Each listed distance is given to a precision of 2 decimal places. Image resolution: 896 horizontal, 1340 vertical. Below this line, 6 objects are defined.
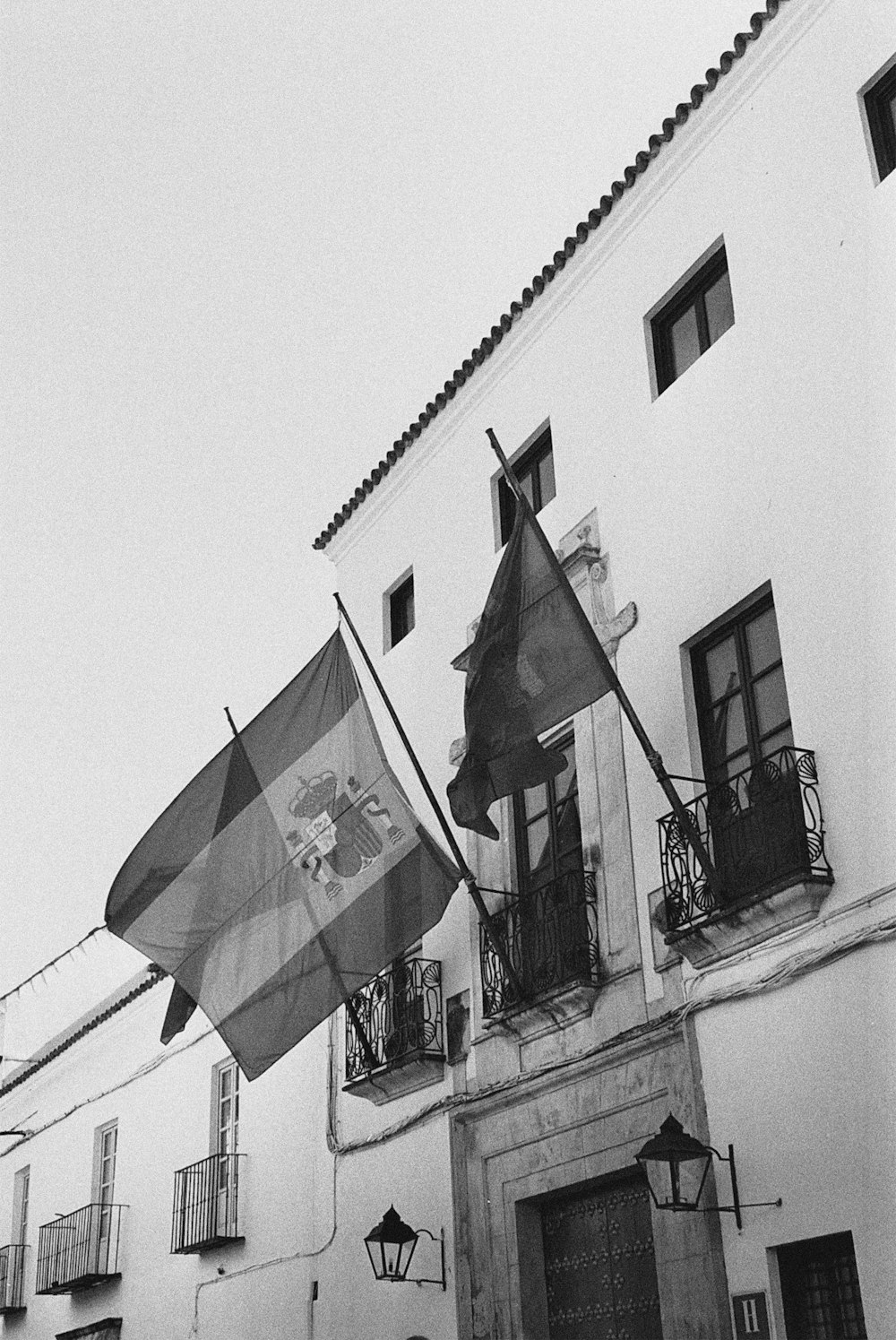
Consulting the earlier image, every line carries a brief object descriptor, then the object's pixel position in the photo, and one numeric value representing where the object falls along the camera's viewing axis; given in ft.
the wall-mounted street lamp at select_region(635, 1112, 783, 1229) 24.76
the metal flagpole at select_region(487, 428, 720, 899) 26.45
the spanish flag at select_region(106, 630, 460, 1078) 31.04
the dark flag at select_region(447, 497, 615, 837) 28.48
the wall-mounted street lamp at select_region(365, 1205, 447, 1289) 32.76
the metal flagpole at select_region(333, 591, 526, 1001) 31.22
